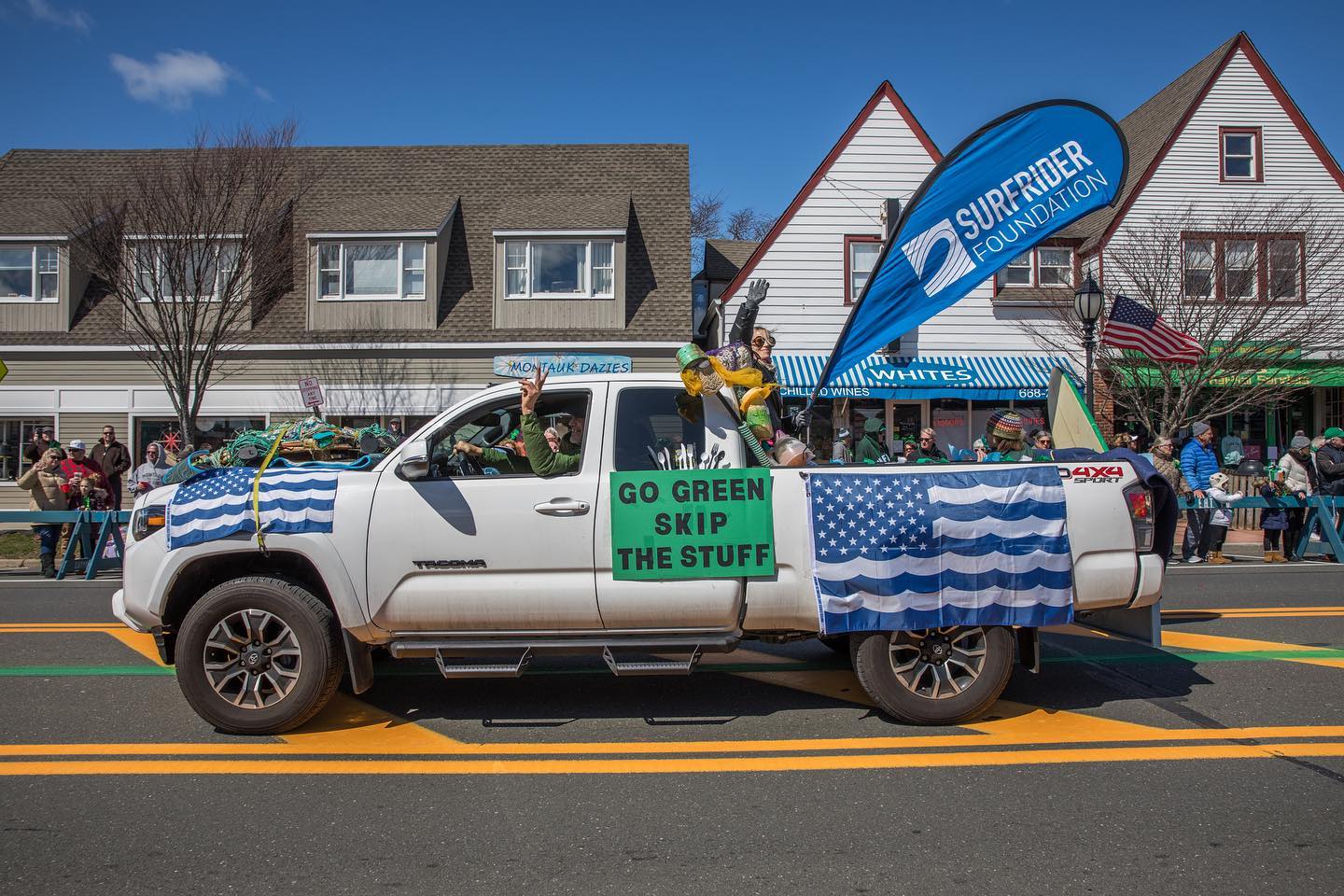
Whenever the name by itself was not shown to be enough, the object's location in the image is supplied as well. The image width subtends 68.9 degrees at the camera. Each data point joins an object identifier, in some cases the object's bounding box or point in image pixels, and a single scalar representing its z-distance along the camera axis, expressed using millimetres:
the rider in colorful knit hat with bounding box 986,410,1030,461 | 7266
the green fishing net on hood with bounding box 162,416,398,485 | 5715
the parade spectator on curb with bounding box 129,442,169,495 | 14030
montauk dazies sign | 21969
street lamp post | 14320
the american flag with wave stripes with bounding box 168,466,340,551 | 5164
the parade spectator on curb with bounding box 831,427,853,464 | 10365
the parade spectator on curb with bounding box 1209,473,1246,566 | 12469
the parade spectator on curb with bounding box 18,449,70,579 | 12531
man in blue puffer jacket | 12875
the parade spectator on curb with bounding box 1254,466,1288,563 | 12859
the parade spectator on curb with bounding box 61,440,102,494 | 13219
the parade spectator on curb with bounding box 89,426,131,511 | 15305
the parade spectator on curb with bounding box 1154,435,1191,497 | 12500
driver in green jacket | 5125
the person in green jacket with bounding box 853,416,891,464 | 11377
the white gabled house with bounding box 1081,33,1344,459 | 21266
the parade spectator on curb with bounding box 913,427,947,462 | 12003
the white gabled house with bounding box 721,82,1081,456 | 22328
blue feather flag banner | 6613
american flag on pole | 13914
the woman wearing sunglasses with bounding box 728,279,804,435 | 5973
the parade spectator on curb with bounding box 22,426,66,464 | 16328
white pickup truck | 5148
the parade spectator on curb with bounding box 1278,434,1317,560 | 13062
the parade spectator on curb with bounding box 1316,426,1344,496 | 12883
